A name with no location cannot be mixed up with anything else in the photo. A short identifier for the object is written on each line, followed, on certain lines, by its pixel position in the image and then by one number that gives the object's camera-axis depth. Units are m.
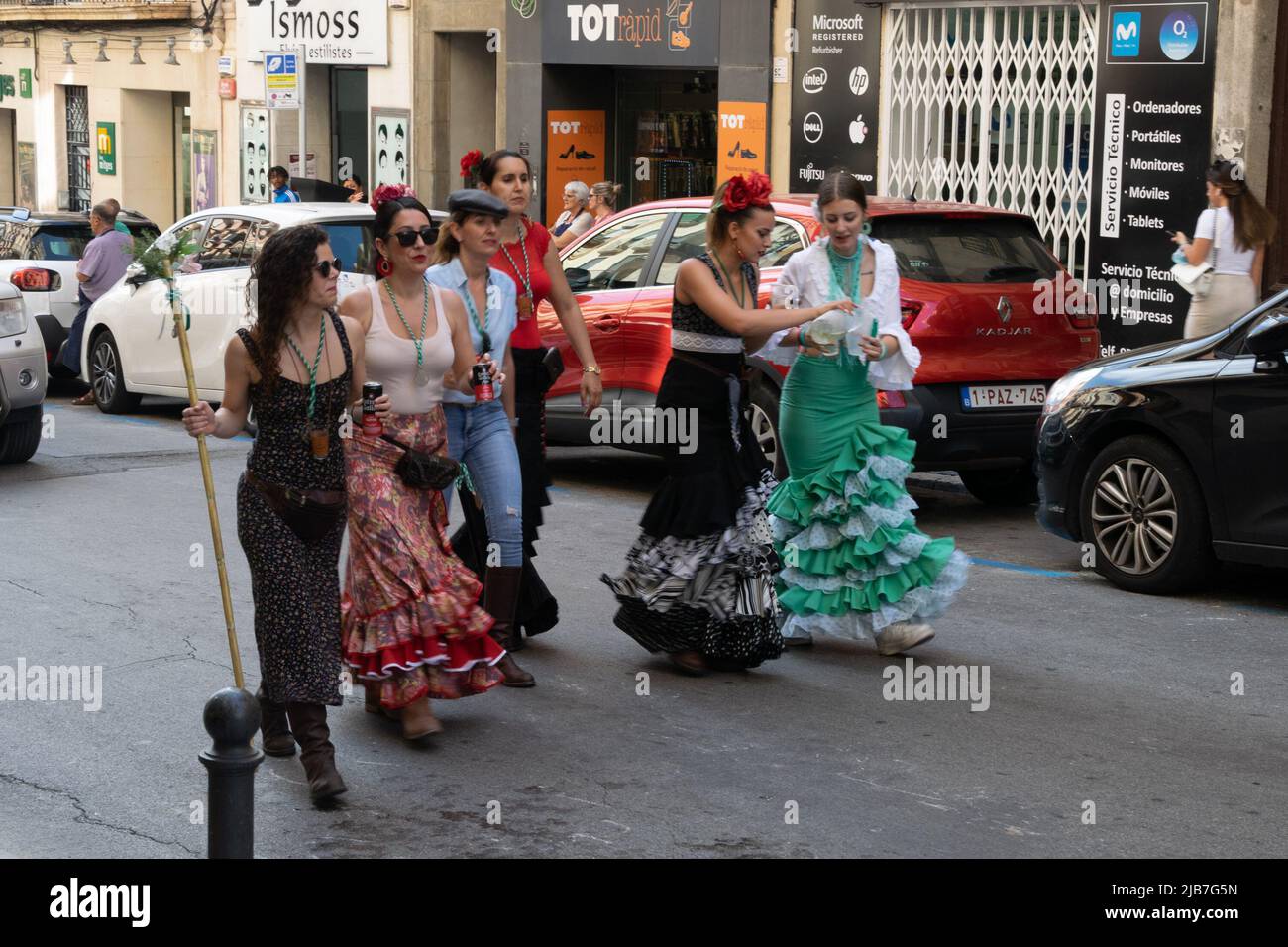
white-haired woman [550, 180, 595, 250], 16.42
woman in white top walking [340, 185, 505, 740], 6.09
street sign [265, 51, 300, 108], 21.31
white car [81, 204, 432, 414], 13.35
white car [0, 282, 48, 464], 11.98
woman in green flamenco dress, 7.36
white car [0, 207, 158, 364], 17.47
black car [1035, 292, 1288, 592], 8.28
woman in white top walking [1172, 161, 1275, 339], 11.80
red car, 10.15
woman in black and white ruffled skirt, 7.09
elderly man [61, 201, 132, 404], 16.47
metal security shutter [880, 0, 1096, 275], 16.52
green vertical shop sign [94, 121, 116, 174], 30.89
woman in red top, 7.22
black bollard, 3.86
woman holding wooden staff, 5.73
